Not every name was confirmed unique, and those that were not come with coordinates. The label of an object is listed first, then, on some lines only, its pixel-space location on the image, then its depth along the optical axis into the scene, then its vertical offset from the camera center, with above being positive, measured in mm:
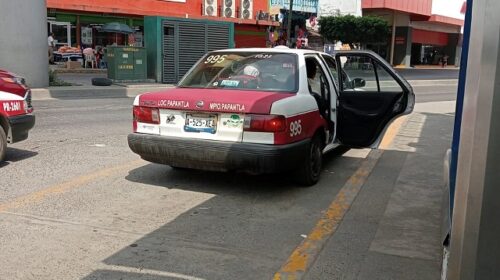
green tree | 42500 +2324
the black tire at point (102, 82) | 18141 -1099
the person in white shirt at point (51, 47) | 24984 +99
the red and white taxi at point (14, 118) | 6352 -872
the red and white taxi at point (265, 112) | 5074 -624
